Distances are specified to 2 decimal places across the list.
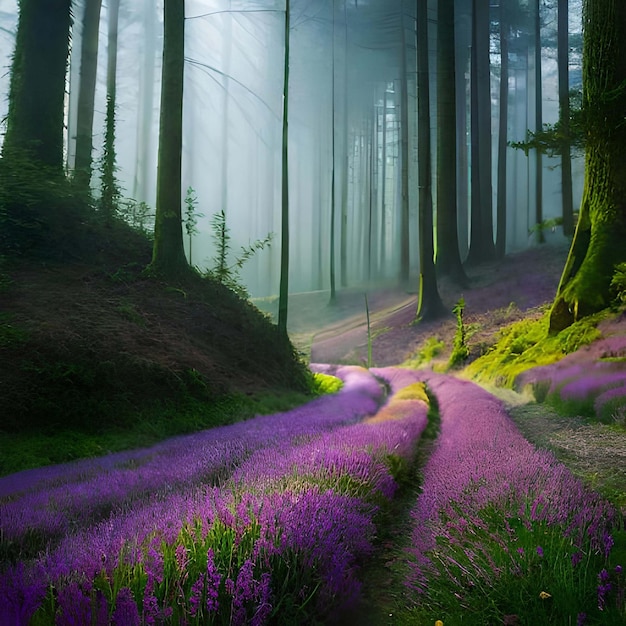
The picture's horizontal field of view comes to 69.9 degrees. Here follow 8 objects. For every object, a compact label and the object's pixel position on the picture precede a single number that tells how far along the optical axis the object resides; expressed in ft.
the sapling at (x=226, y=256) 31.35
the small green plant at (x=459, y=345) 34.88
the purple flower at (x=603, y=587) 5.33
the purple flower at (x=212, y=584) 4.90
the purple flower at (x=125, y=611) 4.47
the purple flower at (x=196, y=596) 4.83
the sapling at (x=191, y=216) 28.71
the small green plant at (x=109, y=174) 27.89
